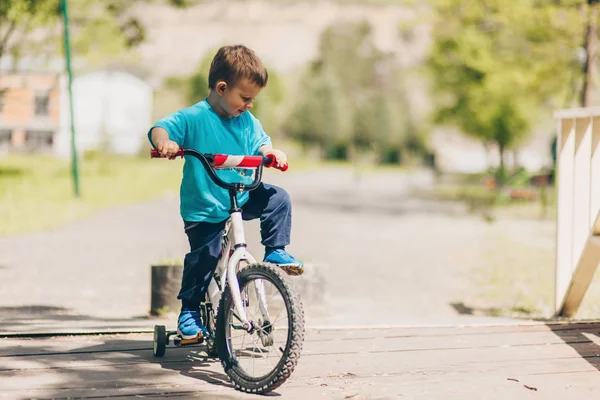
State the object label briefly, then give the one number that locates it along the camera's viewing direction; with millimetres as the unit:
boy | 6968
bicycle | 6454
